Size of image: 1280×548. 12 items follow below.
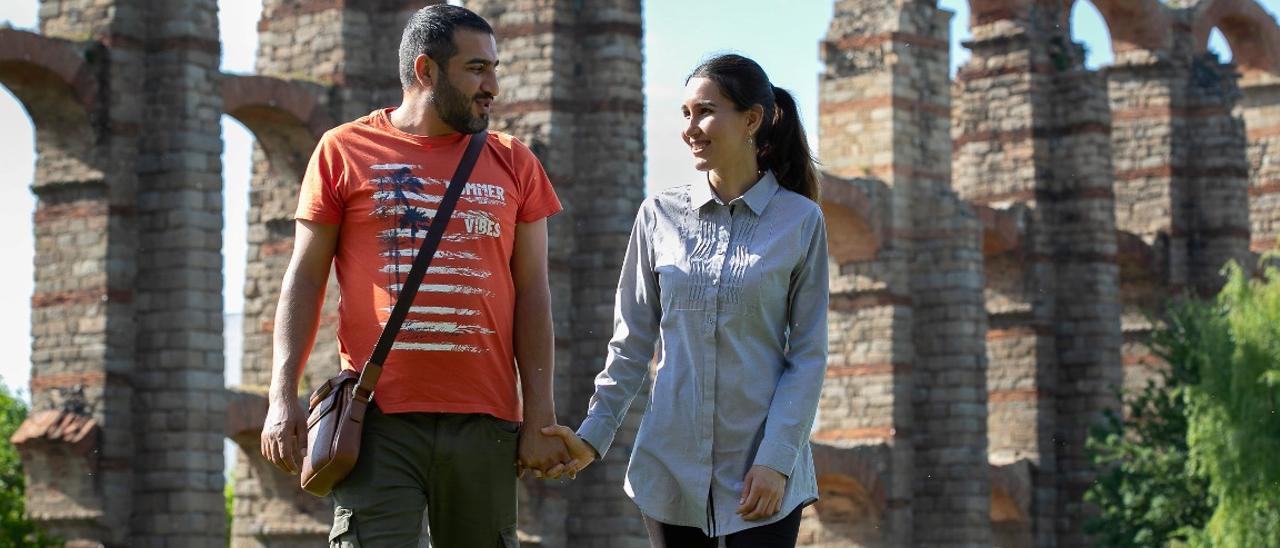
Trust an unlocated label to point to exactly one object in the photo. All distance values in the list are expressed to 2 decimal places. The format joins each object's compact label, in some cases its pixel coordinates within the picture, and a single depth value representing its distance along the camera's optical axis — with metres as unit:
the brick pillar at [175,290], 20.06
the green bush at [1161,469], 26.64
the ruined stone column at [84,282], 19.73
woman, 5.64
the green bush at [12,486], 31.81
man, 5.75
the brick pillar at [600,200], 24.58
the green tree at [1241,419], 24.89
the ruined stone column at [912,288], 27.89
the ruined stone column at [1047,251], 31.33
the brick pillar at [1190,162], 34.09
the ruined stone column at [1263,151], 38.44
